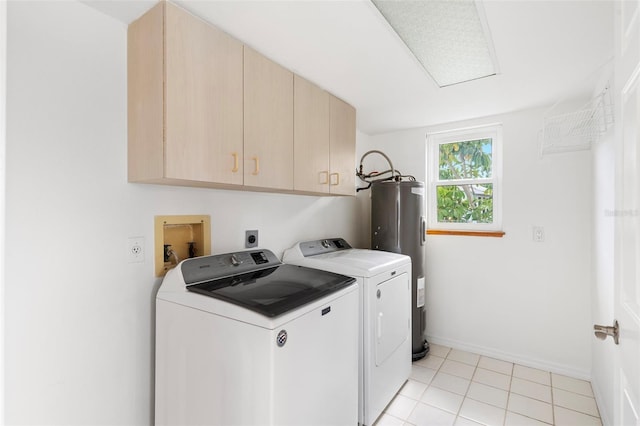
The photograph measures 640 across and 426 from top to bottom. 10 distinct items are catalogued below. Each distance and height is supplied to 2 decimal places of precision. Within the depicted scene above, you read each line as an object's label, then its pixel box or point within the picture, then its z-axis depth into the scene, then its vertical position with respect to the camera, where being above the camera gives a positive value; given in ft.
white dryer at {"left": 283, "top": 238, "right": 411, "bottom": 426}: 6.06 -2.15
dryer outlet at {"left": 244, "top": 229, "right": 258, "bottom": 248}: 6.49 -0.53
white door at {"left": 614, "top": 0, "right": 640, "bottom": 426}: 2.40 -0.15
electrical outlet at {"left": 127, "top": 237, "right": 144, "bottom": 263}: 4.72 -0.55
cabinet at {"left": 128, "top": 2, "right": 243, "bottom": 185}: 4.05 +1.63
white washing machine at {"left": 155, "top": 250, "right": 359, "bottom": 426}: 3.81 -1.87
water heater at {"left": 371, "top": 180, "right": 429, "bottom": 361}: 8.73 -0.52
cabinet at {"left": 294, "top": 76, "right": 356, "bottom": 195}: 6.26 +1.65
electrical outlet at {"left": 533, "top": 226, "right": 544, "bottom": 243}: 8.21 -0.58
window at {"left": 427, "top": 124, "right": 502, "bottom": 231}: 9.13 +1.08
